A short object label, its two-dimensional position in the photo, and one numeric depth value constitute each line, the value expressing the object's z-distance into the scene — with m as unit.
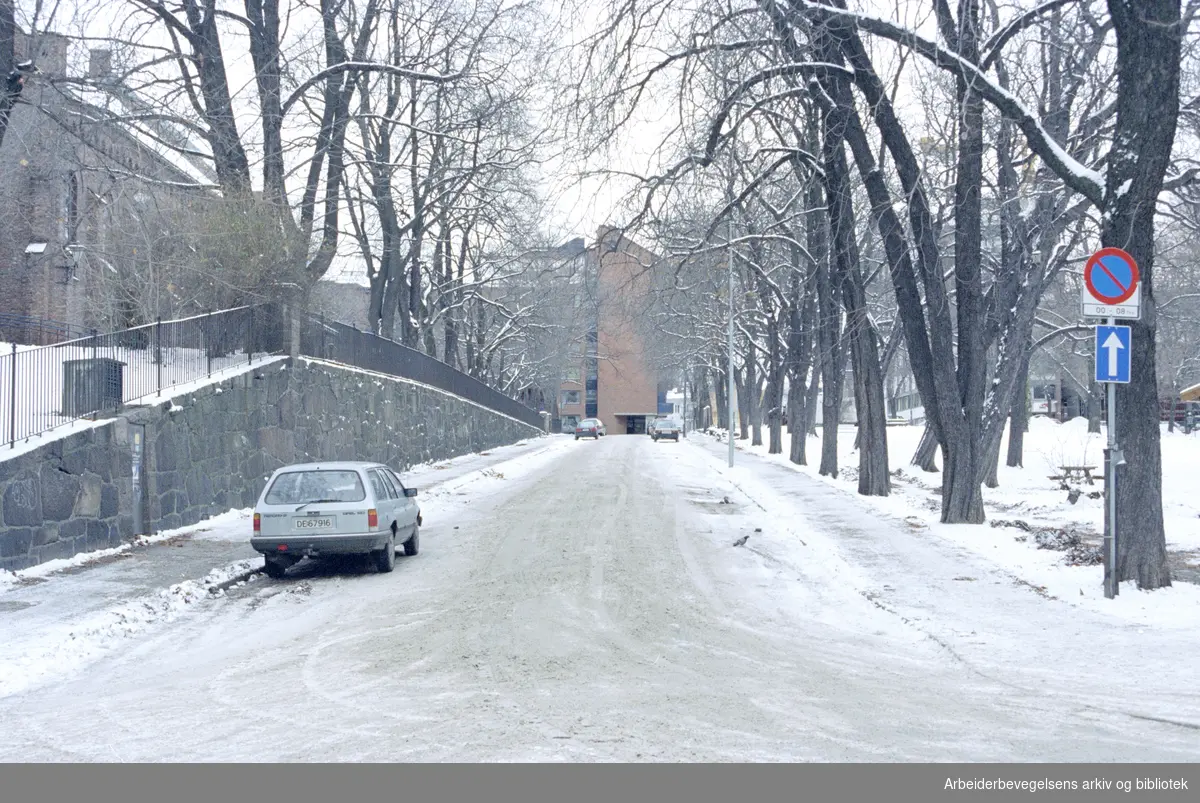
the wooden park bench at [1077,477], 26.66
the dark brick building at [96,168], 17.66
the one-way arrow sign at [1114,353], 10.67
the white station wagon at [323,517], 13.34
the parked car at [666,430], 70.69
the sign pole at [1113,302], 10.67
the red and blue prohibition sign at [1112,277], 10.68
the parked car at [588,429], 78.81
